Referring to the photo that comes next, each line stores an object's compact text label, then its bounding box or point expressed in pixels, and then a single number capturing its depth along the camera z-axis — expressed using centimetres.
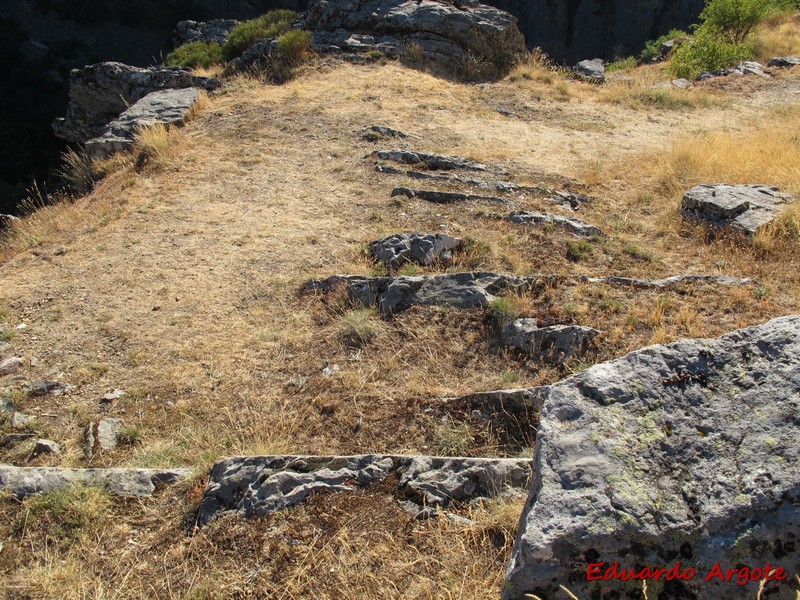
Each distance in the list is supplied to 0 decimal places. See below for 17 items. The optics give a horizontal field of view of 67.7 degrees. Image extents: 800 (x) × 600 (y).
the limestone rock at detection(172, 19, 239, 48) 2488
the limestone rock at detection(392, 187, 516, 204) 961
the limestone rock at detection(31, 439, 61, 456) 534
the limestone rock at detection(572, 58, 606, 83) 1874
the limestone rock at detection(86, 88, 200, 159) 1316
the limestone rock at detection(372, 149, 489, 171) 1108
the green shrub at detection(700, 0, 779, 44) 2209
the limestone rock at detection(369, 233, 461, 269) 768
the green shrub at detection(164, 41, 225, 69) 1991
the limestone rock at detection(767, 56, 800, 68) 1952
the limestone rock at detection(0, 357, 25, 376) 642
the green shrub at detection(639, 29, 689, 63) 3112
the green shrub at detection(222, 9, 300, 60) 1997
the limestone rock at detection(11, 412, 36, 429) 563
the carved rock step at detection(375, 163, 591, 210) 956
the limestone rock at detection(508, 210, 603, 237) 827
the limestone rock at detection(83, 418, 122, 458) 536
